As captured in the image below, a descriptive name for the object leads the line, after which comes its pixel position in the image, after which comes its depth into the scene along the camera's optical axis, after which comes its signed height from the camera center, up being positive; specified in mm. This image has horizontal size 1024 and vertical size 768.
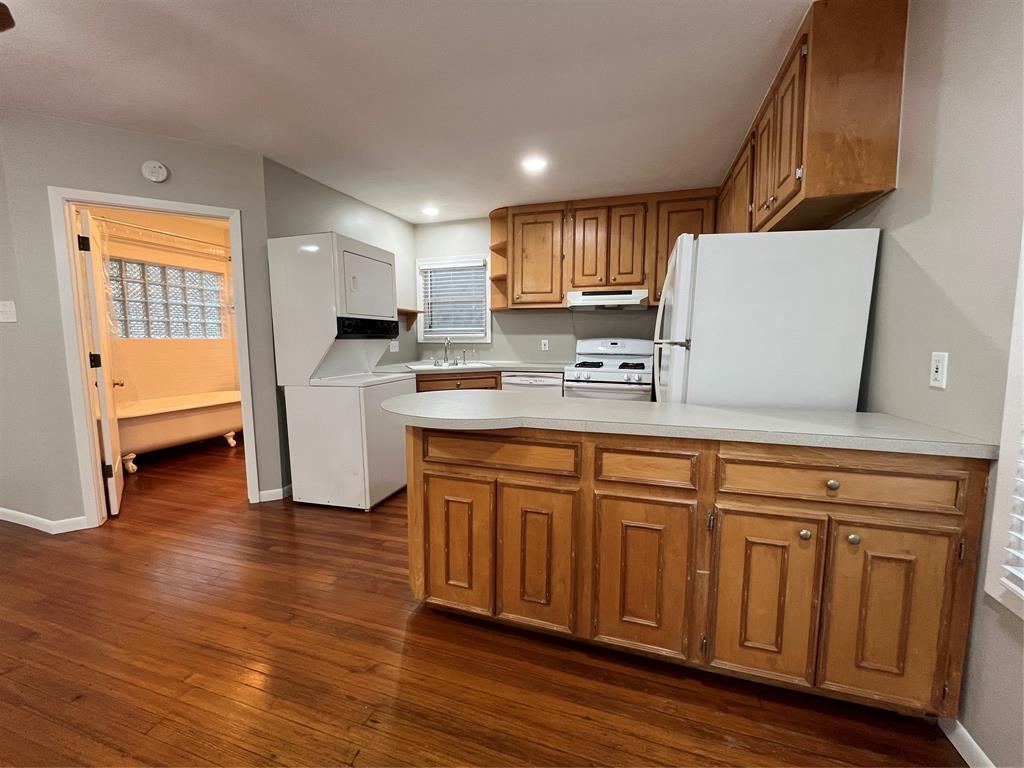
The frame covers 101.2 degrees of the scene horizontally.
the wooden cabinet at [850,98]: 1514 +881
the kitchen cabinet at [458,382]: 3617 -386
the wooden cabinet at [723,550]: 1222 -699
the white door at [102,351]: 2607 -78
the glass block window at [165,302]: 4301 +414
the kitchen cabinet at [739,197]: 2486 +948
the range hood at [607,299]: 3674 +352
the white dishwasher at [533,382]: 3850 -400
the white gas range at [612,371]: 3488 -263
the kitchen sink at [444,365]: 3740 -257
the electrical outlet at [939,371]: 1313 -100
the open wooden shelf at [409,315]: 4195 +254
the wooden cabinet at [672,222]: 3549 +1000
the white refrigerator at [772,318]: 1631 +89
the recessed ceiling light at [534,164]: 2949 +1259
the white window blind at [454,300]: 4508 +427
